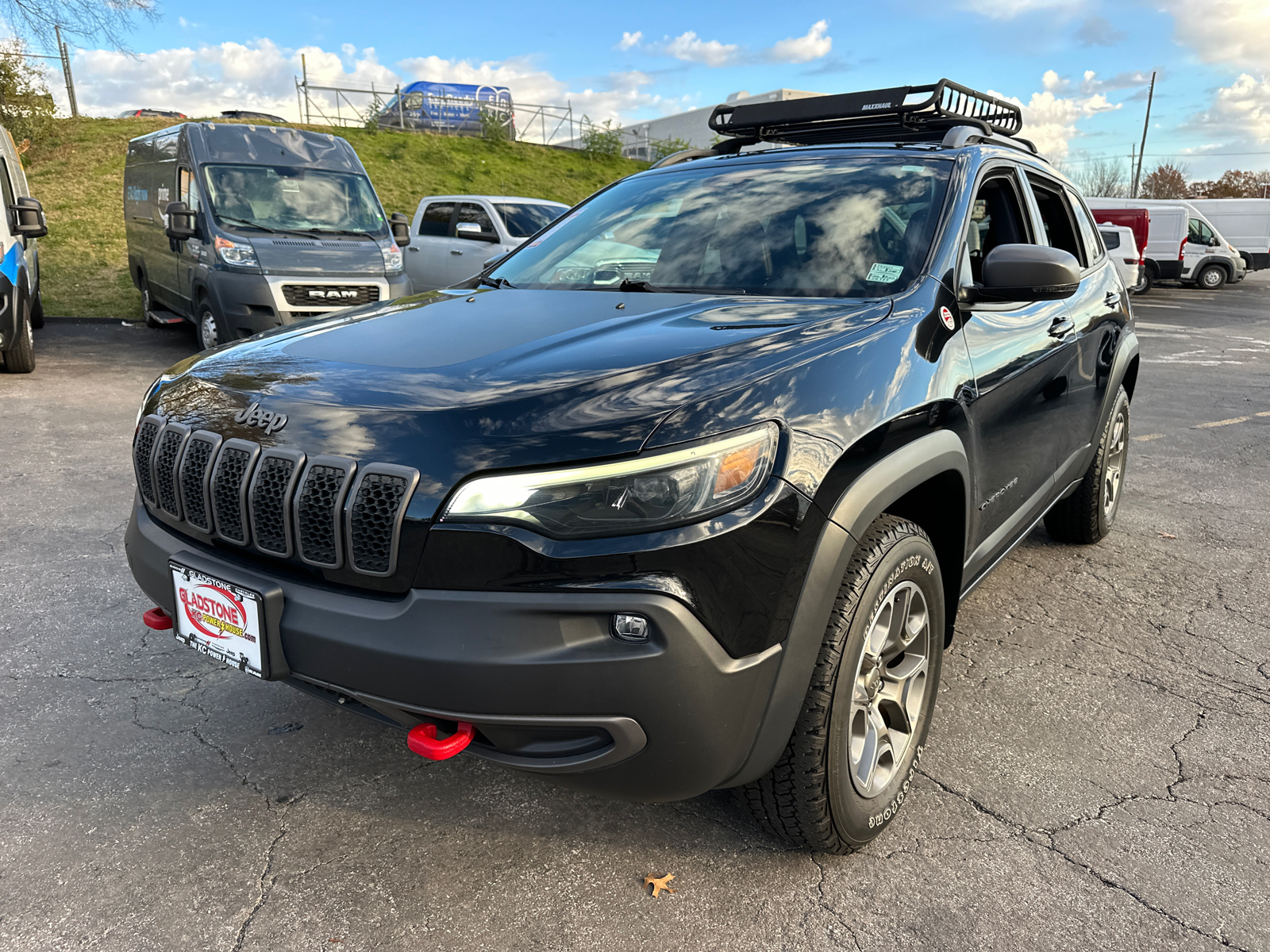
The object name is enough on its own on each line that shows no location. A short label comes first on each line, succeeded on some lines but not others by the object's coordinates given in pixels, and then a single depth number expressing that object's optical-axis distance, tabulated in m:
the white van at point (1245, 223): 30.08
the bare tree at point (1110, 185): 66.62
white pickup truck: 11.81
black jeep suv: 1.75
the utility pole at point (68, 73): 25.69
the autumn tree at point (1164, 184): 62.84
